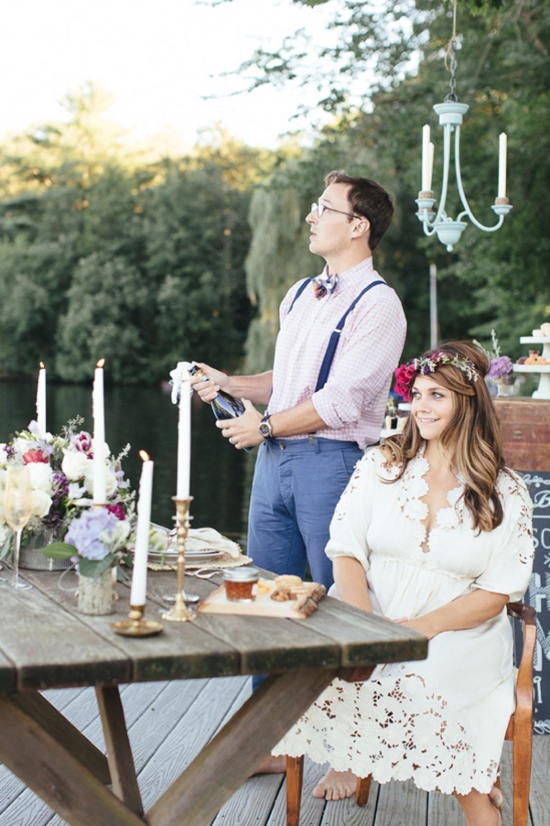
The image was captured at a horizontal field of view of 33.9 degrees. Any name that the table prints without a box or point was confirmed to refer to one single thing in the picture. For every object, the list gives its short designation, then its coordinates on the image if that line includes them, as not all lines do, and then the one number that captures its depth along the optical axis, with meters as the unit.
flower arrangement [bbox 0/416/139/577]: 1.48
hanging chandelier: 3.97
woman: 1.91
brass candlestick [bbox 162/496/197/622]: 1.48
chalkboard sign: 2.82
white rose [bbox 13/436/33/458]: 1.91
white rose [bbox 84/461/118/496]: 1.79
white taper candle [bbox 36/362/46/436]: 1.99
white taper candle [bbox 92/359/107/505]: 1.56
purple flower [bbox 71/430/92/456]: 1.90
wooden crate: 2.93
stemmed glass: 1.61
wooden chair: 2.06
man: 2.38
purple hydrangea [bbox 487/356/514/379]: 3.47
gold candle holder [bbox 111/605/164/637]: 1.40
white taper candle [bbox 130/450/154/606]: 1.40
